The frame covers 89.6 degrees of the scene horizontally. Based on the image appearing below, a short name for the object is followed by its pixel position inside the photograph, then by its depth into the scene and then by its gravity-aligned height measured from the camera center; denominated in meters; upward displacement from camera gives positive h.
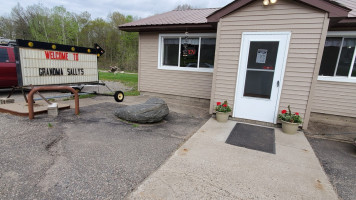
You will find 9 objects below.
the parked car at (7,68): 6.32 -0.33
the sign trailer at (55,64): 4.24 -0.07
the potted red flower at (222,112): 4.57 -1.01
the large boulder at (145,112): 4.19 -1.08
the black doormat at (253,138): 3.32 -1.31
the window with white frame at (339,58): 4.90 +0.57
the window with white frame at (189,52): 6.44 +0.64
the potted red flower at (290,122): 3.96 -1.02
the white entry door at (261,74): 4.16 -0.01
